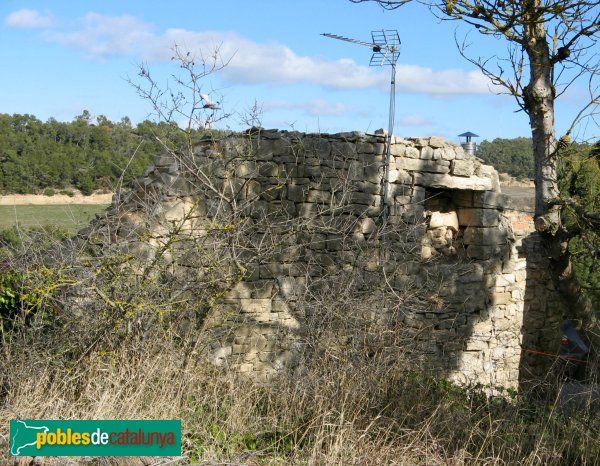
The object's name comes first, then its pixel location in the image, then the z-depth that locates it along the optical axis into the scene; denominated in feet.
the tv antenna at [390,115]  27.78
